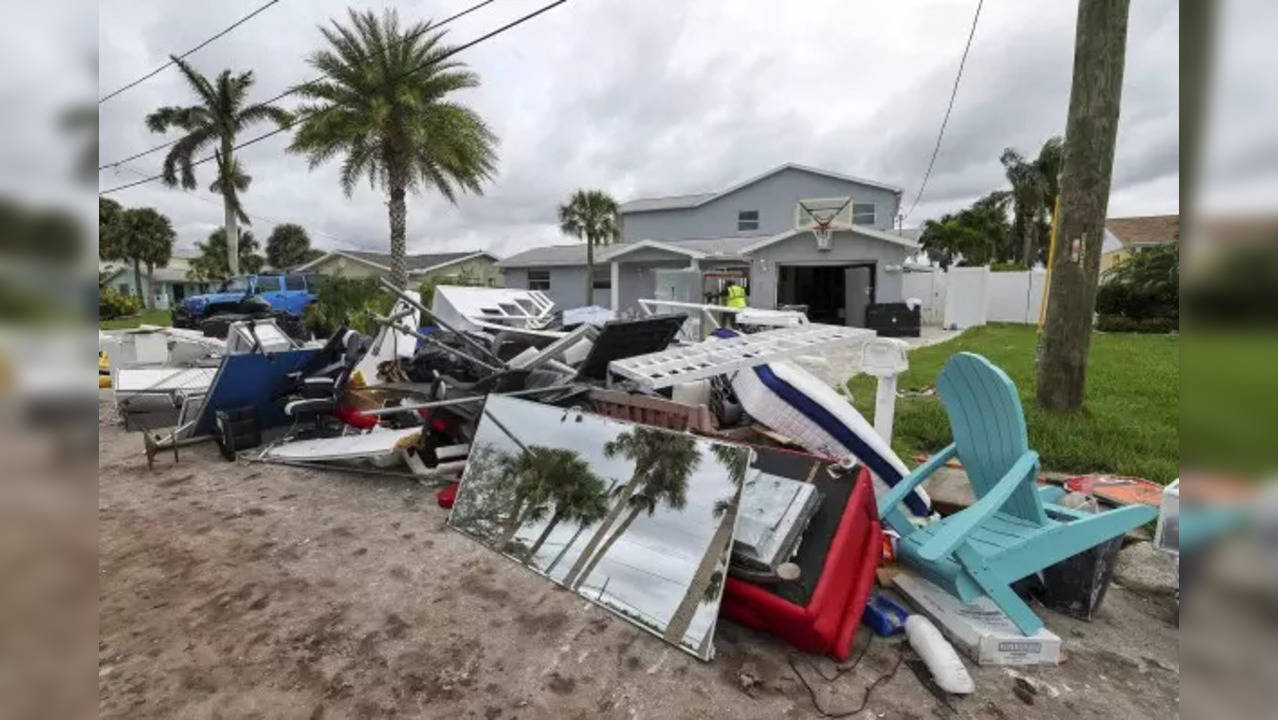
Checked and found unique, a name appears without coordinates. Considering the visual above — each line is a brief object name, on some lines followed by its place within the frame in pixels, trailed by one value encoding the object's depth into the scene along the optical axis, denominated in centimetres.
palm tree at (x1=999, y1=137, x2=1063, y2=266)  2855
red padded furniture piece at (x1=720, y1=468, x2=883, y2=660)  231
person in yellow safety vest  1320
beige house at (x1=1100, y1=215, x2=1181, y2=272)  1385
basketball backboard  1619
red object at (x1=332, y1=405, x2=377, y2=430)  496
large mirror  258
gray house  1650
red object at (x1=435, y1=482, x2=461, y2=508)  386
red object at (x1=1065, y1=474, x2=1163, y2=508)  360
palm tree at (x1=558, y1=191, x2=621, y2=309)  2659
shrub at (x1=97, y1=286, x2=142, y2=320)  2049
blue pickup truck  1648
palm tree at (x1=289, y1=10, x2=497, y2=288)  1367
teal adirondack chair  234
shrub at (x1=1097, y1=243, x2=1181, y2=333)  1338
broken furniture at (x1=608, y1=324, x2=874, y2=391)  398
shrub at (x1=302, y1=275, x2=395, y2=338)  1328
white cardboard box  230
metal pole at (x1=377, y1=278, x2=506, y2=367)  426
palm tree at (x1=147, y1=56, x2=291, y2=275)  2072
